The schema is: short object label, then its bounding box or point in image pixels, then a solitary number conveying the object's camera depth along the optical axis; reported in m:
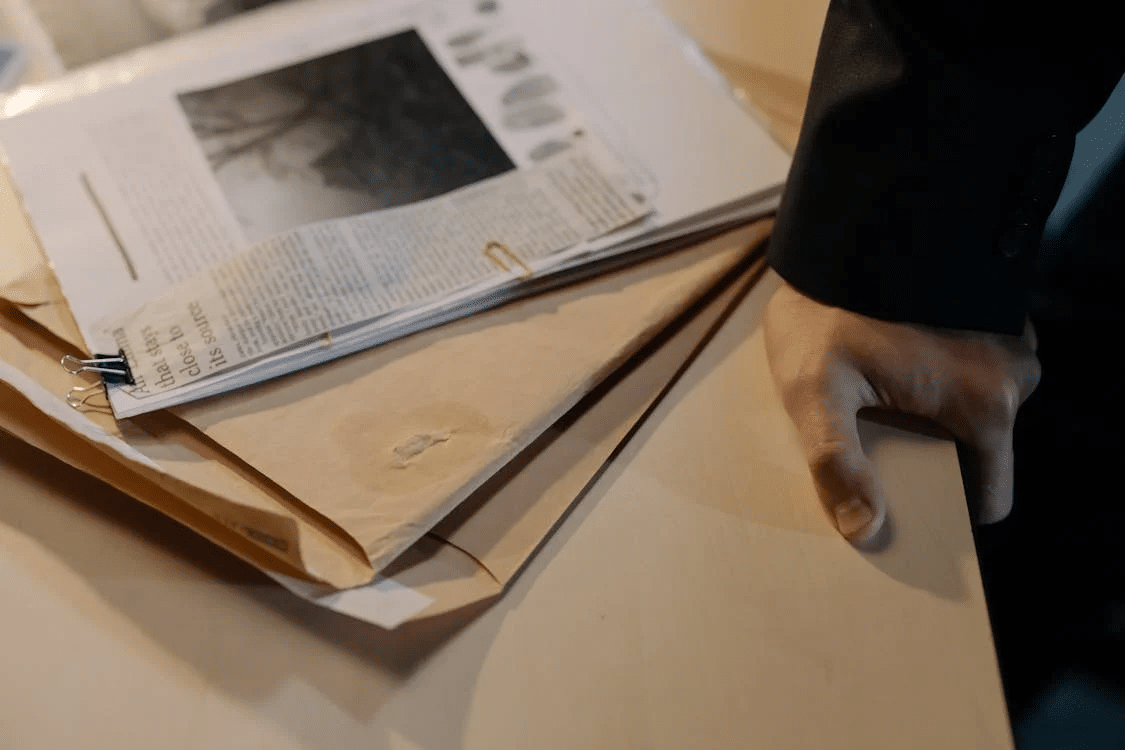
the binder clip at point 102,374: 0.37
